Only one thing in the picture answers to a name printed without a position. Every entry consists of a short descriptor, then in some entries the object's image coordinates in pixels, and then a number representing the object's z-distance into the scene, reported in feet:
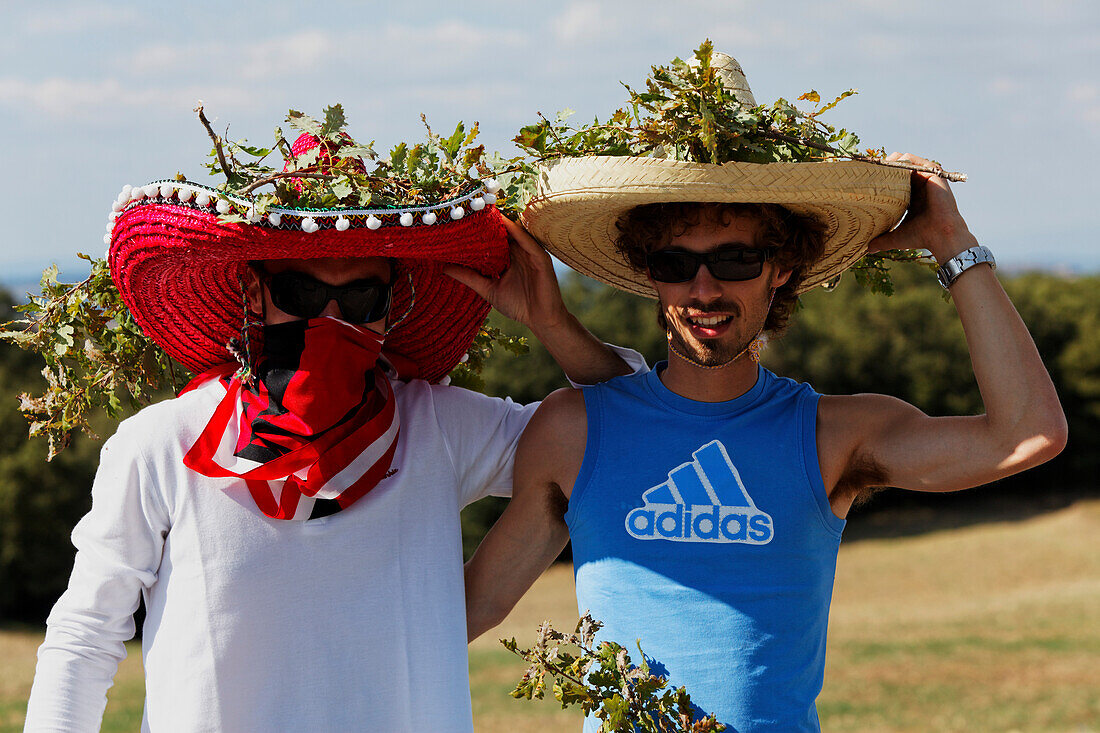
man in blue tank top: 9.18
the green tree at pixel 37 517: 84.94
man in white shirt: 8.74
